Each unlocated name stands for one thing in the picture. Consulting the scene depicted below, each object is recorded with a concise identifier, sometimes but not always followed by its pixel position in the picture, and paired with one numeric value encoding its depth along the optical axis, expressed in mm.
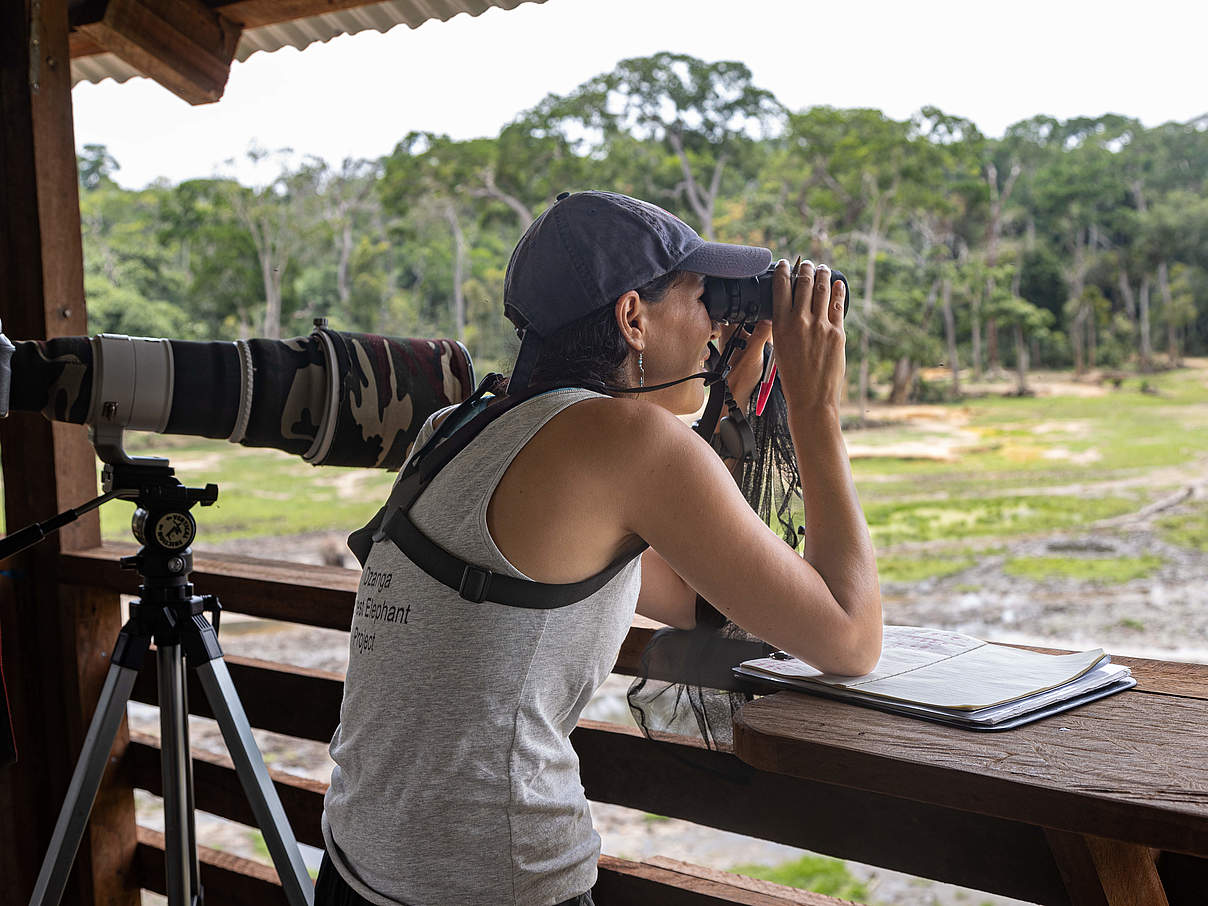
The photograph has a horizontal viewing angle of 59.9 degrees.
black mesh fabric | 1050
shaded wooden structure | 1285
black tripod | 1200
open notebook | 780
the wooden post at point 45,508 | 1669
